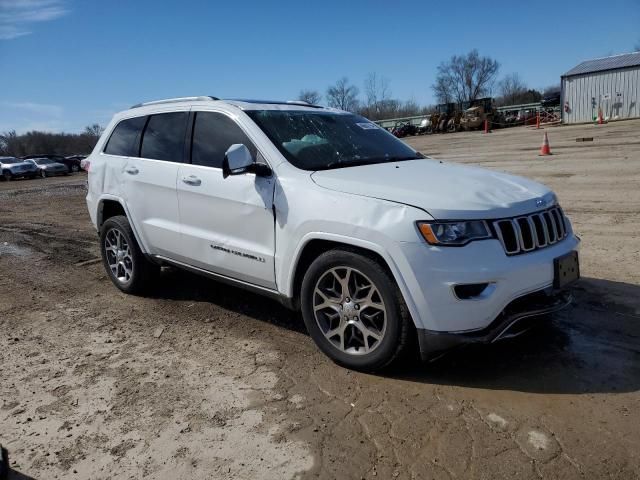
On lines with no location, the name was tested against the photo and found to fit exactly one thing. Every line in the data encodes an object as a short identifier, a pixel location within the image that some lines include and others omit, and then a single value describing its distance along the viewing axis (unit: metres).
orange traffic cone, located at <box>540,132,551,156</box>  16.06
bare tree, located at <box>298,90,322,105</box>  90.19
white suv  3.08
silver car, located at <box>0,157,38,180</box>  35.47
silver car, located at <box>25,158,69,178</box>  36.85
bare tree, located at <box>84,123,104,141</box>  103.31
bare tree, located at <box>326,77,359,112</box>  107.03
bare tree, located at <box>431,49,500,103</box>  109.31
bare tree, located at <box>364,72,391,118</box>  110.17
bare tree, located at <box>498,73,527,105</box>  92.74
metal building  35.25
